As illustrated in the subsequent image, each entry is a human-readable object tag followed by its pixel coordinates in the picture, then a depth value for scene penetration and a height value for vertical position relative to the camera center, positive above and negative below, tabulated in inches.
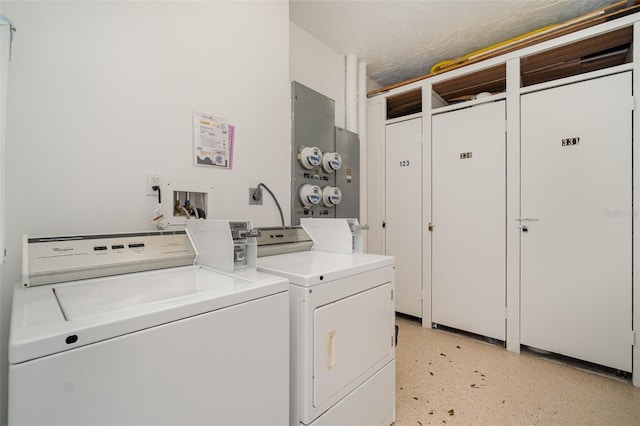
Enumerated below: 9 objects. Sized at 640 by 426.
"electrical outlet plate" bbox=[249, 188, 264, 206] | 75.4 +3.3
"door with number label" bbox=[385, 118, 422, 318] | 116.2 +1.5
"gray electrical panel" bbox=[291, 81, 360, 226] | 87.8 +18.0
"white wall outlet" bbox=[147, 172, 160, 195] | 57.1 +6.4
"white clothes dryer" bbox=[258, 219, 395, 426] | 42.2 -20.3
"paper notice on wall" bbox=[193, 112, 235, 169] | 64.1 +17.3
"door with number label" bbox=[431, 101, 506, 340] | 97.3 -2.6
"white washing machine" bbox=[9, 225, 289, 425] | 22.8 -12.9
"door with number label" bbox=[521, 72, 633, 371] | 77.5 -2.2
